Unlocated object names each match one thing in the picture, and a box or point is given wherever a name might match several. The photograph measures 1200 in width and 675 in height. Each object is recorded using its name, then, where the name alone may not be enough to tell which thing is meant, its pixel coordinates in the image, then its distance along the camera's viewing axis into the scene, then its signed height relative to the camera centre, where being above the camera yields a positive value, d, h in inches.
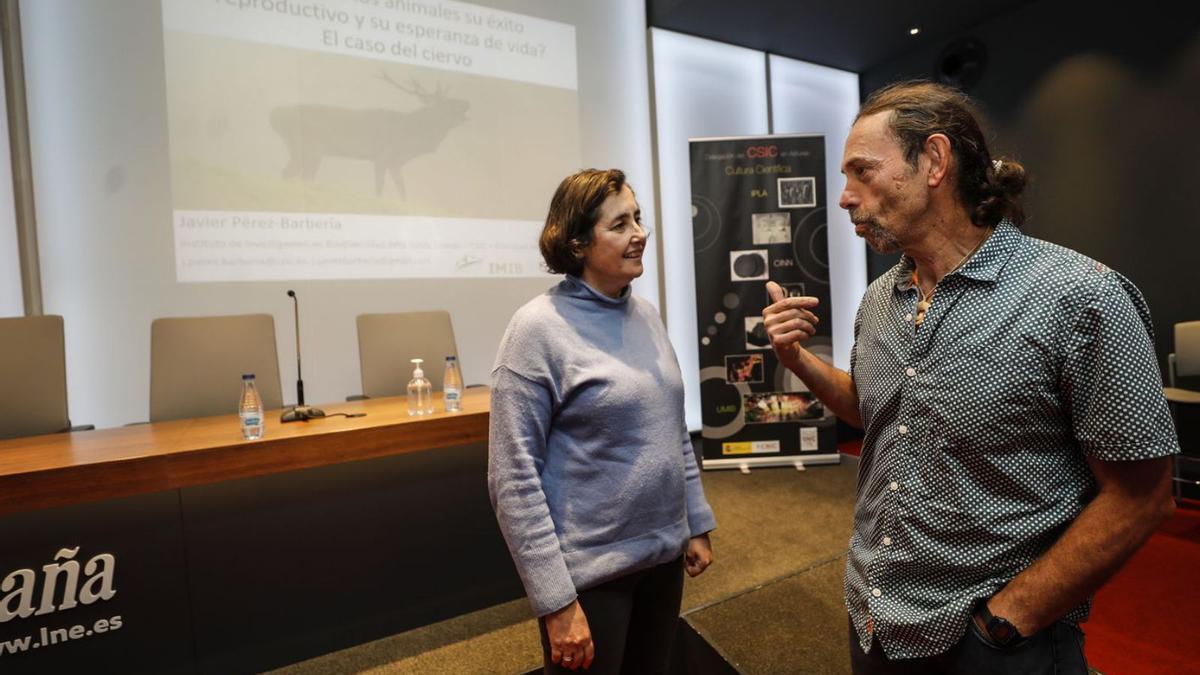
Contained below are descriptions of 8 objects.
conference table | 64.2 -24.7
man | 28.8 -6.2
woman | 42.0 -9.4
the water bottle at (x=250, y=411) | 74.5 -8.5
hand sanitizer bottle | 87.0 -9.3
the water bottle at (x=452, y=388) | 88.7 -8.5
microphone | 86.6 -10.8
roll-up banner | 160.1 +12.9
